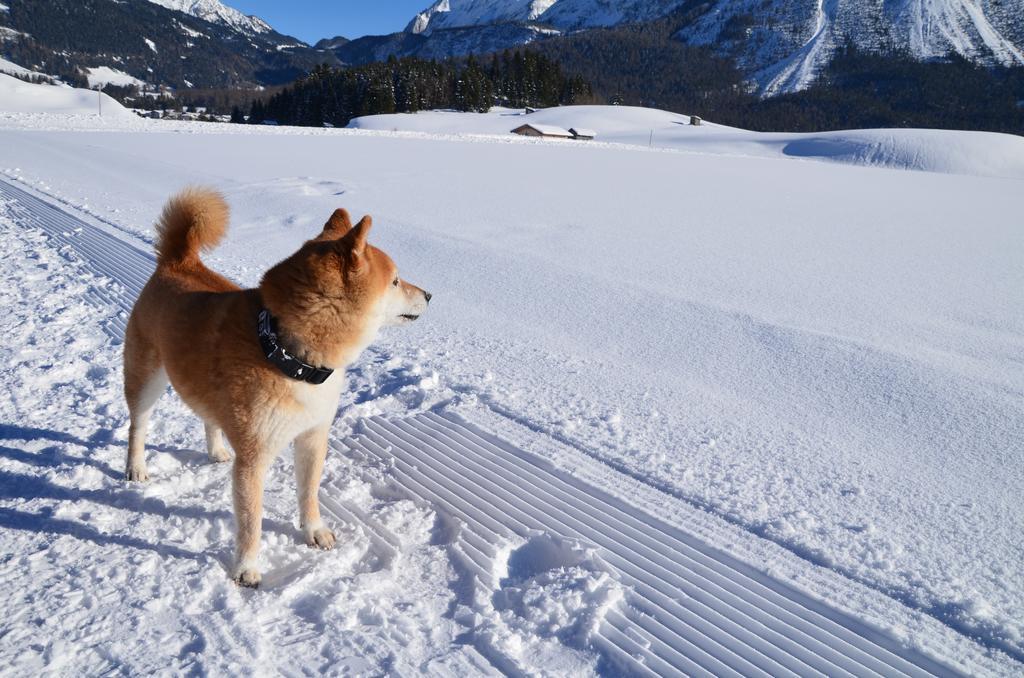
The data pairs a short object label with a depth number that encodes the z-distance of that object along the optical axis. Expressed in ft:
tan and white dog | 6.65
